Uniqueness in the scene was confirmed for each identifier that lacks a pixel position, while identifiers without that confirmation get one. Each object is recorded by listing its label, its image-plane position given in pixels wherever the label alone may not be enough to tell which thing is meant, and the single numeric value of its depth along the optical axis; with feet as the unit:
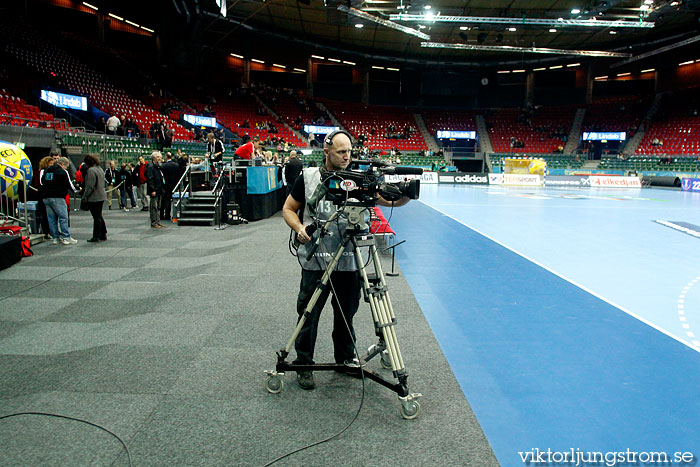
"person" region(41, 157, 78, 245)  28.37
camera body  9.34
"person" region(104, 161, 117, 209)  49.17
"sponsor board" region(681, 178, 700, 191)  85.25
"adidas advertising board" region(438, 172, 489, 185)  100.22
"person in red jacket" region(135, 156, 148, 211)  49.73
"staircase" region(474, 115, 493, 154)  137.28
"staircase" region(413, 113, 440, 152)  137.31
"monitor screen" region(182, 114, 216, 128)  94.22
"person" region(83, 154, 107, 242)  30.04
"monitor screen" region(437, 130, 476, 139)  139.74
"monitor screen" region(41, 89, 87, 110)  64.85
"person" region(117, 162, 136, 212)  49.60
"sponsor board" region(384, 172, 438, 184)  99.05
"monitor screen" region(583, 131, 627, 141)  126.31
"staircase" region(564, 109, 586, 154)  132.55
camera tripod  9.32
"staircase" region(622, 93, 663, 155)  123.85
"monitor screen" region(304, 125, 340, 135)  123.95
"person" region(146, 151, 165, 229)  36.11
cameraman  10.21
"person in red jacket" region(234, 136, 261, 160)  40.73
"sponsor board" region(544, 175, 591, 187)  93.81
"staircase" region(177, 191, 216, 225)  38.40
